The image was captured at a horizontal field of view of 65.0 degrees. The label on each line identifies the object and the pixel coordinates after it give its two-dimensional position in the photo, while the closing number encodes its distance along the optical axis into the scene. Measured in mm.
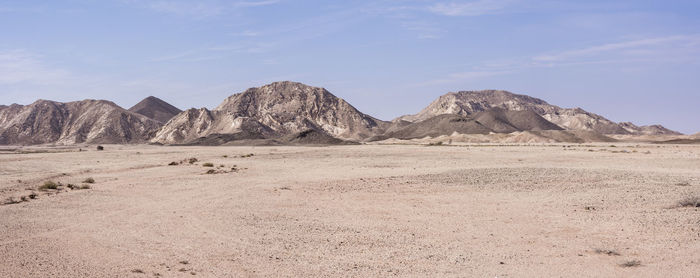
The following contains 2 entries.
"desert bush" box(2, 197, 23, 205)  18938
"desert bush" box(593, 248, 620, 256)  11820
